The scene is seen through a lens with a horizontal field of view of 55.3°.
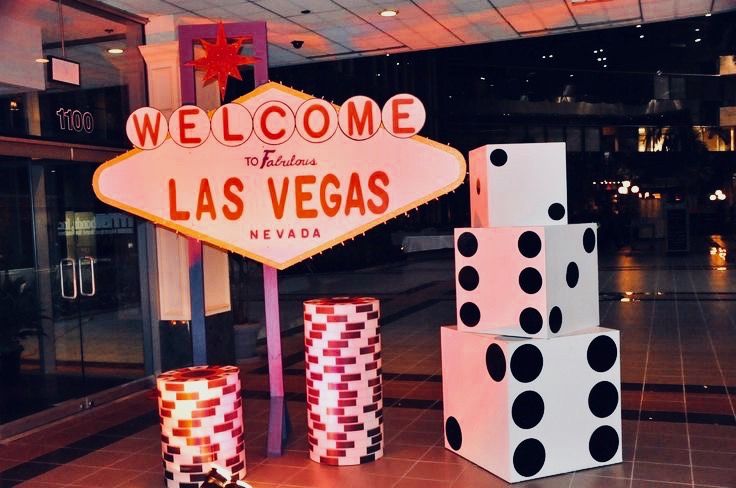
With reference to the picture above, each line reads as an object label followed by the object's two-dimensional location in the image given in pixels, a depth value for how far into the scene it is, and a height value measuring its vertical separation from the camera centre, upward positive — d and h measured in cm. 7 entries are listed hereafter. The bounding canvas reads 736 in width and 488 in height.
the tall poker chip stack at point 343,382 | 409 -94
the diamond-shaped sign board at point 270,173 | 406 +31
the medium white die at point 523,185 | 396 +17
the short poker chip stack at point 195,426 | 367 -105
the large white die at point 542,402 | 372 -103
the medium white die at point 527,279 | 379 -36
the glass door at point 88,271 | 584 -36
